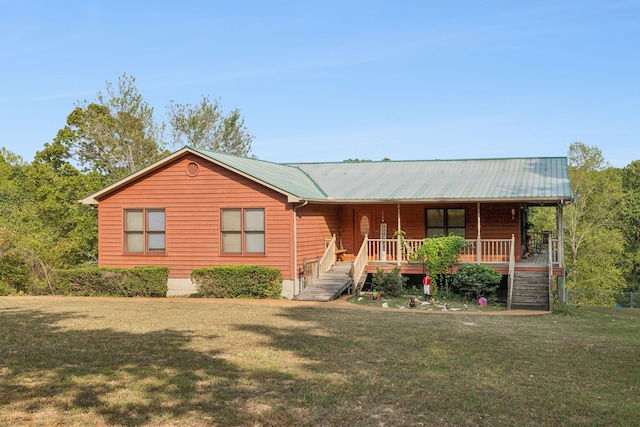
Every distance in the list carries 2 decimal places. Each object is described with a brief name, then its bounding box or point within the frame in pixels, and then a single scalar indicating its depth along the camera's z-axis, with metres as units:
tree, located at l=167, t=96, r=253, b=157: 50.41
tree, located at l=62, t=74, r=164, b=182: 42.06
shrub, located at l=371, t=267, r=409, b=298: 23.47
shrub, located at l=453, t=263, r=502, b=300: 22.23
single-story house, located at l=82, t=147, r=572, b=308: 23.66
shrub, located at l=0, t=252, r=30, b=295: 26.73
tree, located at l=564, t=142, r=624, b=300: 51.25
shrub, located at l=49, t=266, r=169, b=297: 23.14
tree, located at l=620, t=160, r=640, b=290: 59.44
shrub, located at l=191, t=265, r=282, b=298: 22.47
